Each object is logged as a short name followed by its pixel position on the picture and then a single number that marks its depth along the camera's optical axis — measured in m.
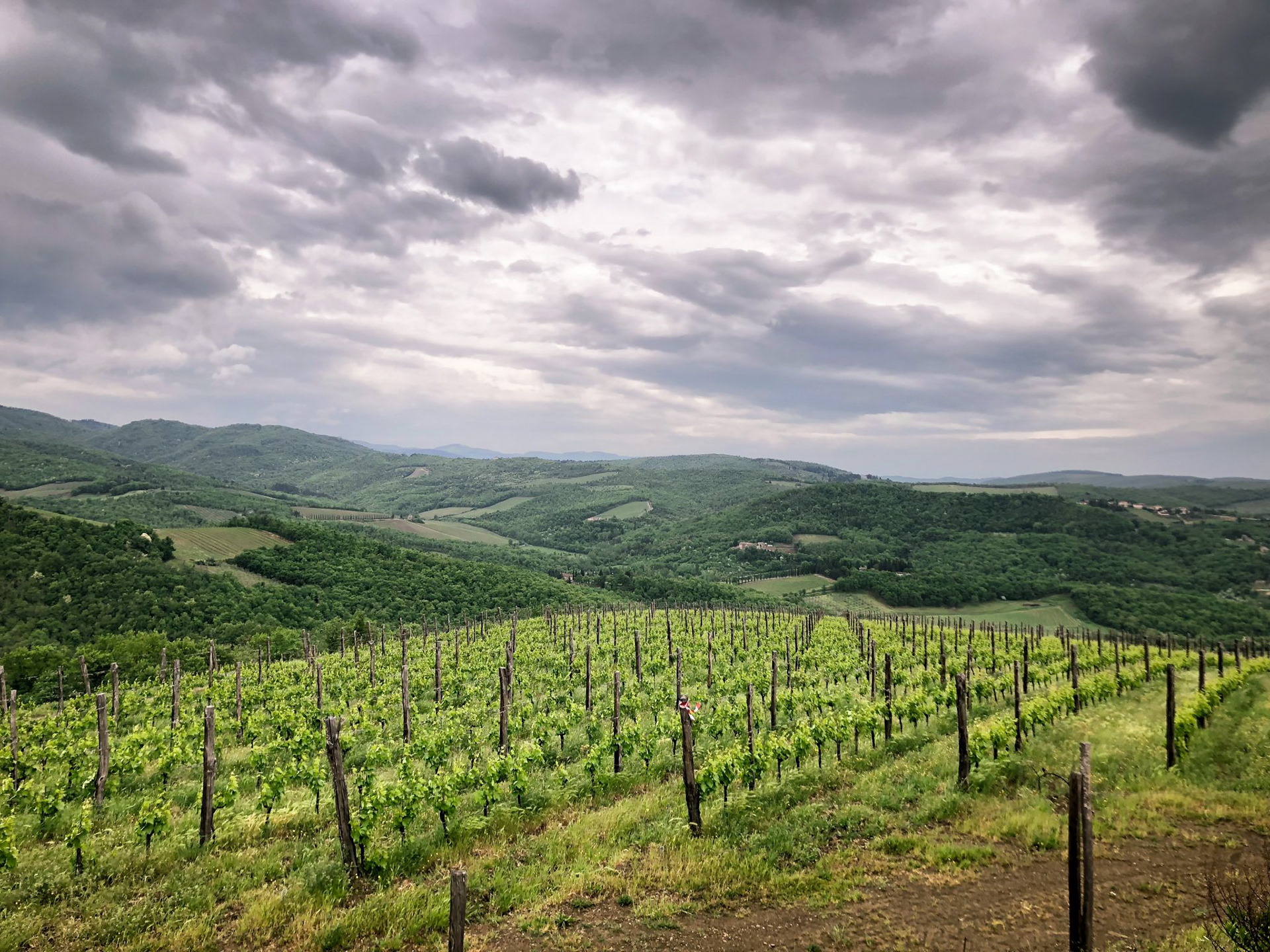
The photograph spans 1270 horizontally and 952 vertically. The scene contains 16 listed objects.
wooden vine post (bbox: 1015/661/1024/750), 16.94
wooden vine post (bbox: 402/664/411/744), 19.19
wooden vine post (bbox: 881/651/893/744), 18.72
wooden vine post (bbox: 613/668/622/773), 16.91
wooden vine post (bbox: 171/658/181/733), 21.94
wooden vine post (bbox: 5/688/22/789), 16.31
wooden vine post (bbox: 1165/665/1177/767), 14.90
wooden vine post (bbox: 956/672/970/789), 14.46
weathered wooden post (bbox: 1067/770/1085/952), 7.89
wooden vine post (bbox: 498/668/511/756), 16.88
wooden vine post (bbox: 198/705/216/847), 12.06
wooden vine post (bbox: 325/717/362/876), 10.77
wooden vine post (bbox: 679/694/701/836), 12.55
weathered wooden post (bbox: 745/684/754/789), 16.23
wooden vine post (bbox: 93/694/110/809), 14.36
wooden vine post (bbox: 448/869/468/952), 7.52
